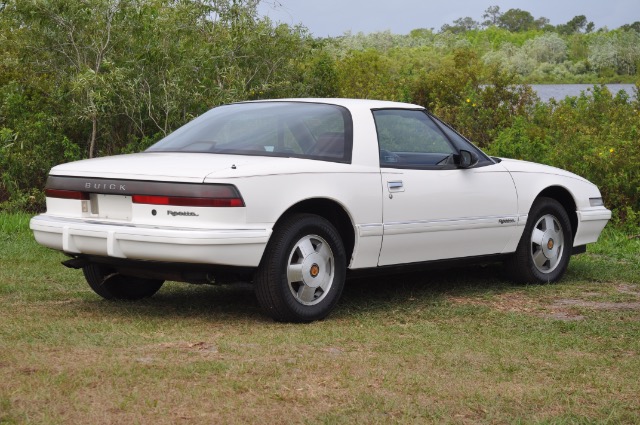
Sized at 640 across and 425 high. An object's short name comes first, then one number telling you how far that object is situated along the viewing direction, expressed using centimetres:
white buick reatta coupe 662
